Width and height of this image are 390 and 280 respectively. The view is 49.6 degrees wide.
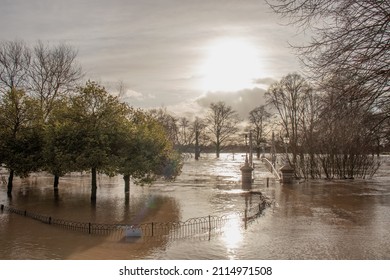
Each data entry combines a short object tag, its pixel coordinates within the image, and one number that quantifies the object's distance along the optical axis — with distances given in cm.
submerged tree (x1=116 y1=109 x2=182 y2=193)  1692
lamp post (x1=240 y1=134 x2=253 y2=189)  2244
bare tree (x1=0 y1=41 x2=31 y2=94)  2077
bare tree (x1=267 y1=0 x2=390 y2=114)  649
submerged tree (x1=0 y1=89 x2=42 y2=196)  1880
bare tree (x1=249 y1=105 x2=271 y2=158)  4830
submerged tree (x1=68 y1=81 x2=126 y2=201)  1644
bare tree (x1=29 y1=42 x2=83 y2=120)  2411
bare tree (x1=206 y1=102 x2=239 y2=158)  5900
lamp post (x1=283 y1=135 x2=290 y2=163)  2848
